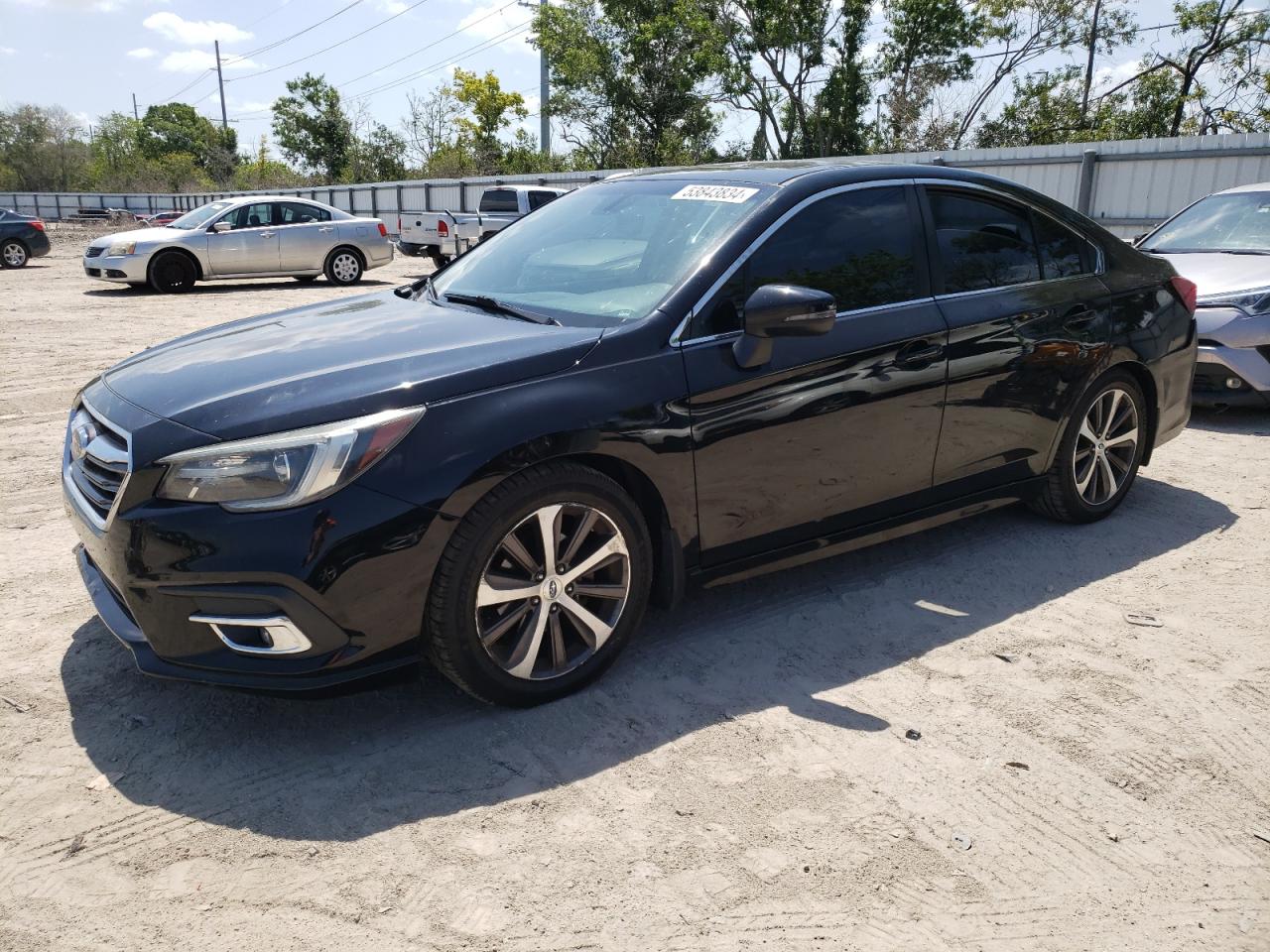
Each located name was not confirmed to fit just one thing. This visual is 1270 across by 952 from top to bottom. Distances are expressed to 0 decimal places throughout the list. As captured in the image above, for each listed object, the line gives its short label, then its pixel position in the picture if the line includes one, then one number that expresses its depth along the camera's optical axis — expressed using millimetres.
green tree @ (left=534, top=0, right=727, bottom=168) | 40469
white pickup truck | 20891
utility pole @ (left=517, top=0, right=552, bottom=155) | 40375
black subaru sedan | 2803
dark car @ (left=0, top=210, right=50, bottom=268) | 22375
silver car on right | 6988
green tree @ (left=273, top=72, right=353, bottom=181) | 60531
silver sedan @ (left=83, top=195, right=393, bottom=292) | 16266
